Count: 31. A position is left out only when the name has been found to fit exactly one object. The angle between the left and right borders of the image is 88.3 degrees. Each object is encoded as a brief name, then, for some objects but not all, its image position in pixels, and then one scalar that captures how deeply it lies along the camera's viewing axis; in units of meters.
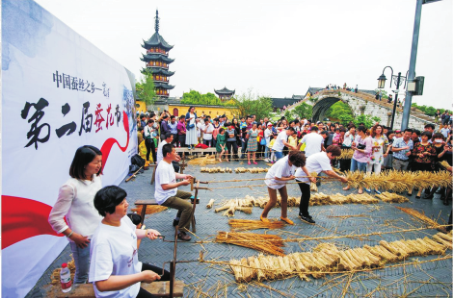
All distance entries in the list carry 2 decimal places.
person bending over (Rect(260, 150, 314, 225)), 4.24
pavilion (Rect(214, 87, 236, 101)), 57.66
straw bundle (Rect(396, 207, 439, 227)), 4.94
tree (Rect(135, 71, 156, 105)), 36.94
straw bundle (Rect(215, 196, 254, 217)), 5.32
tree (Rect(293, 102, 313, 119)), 36.56
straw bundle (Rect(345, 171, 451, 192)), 5.10
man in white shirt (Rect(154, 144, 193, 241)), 3.85
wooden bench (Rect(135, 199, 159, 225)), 4.25
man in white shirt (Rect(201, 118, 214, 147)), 10.73
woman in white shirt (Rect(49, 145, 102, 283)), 2.25
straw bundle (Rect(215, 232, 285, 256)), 3.96
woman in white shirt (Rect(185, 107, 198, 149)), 10.12
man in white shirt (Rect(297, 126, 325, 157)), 6.93
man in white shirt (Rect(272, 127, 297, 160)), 7.79
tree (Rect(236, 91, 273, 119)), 23.45
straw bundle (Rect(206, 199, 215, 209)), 5.63
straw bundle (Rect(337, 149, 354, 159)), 8.26
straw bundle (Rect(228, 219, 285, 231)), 4.67
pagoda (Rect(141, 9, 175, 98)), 44.17
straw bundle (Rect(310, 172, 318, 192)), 6.90
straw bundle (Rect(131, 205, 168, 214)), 5.31
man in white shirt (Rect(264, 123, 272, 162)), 10.02
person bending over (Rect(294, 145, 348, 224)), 4.70
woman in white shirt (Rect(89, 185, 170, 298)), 1.64
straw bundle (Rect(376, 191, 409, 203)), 6.19
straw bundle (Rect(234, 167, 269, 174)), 8.55
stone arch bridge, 20.85
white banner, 2.69
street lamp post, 10.40
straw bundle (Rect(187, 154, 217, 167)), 9.71
